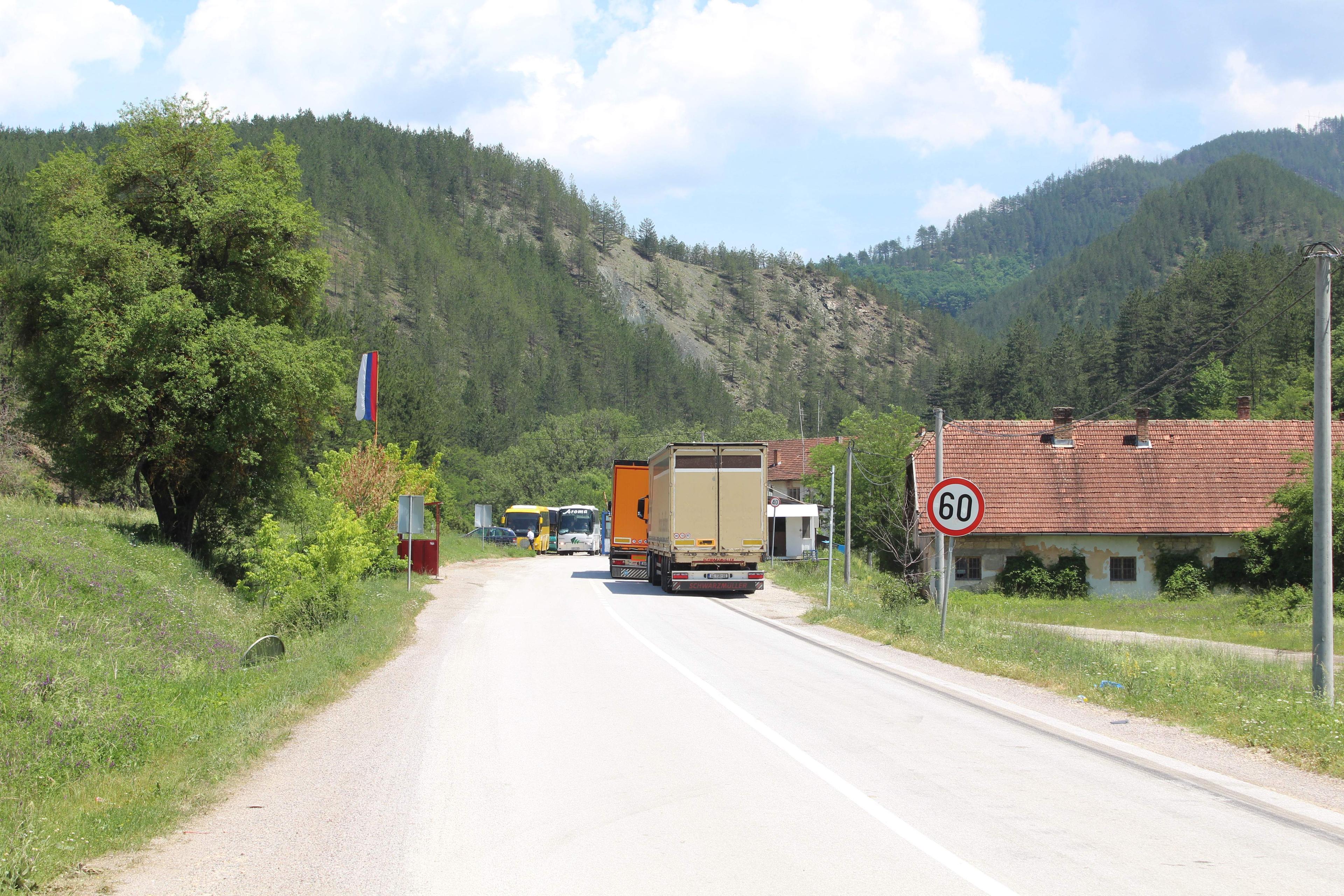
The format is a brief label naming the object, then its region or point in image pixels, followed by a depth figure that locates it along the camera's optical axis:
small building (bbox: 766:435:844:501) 85.69
